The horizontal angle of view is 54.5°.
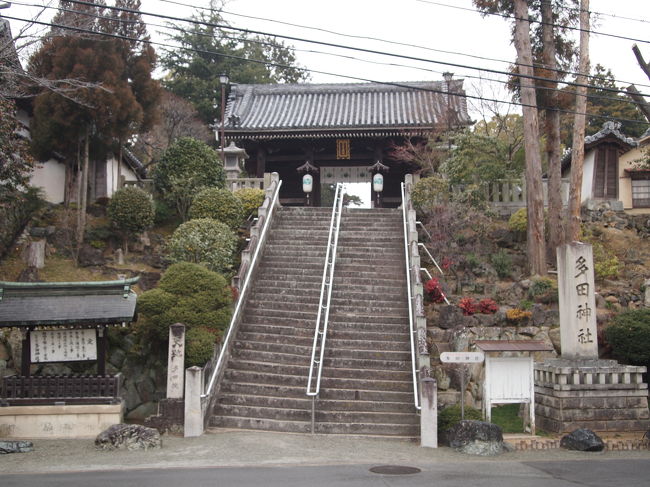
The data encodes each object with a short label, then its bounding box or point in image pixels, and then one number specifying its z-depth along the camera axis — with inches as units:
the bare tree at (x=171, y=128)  1475.1
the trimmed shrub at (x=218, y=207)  813.2
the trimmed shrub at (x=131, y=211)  778.8
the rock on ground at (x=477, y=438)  451.5
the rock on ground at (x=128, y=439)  449.7
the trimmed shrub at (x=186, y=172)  871.7
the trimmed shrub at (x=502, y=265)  790.5
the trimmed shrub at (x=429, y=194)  857.5
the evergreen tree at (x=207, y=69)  1706.0
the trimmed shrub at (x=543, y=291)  705.0
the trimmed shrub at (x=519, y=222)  844.0
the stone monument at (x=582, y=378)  510.9
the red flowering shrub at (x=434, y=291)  709.9
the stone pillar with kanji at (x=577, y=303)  530.3
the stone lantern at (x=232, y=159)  1093.8
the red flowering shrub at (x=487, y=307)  672.4
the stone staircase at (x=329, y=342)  529.3
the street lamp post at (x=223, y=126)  1115.6
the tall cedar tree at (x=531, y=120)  776.3
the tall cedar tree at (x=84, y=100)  781.9
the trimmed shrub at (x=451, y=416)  488.0
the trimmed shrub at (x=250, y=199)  904.9
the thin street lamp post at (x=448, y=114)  1000.9
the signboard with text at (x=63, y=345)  527.8
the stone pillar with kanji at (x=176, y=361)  520.7
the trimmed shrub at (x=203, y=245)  710.5
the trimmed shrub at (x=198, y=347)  534.6
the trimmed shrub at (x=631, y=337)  578.9
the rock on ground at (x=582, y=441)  459.5
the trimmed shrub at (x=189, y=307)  557.9
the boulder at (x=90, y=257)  761.0
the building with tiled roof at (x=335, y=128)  1109.1
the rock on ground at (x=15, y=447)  444.5
